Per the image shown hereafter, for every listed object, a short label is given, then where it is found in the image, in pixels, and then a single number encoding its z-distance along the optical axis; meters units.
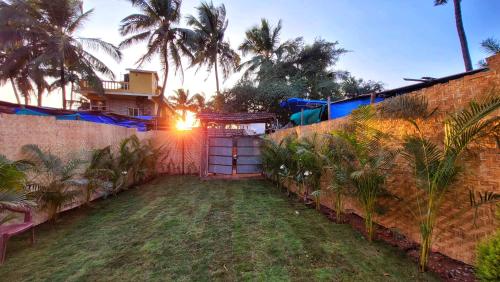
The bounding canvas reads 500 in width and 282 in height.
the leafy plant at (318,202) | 5.08
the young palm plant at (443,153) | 2.01
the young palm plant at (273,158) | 6.73
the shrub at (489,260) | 1.57
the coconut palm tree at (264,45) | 18.02
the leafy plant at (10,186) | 2.45
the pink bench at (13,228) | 2.75
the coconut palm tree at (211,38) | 15.63
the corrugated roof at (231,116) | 9.28
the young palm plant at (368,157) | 3.06
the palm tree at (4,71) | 12.57
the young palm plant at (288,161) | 6.09
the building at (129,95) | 15.48
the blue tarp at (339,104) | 5.76
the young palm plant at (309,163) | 4.83
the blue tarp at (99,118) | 5.26
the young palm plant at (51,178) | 3.86
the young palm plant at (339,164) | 3.53
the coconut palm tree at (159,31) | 13.42
